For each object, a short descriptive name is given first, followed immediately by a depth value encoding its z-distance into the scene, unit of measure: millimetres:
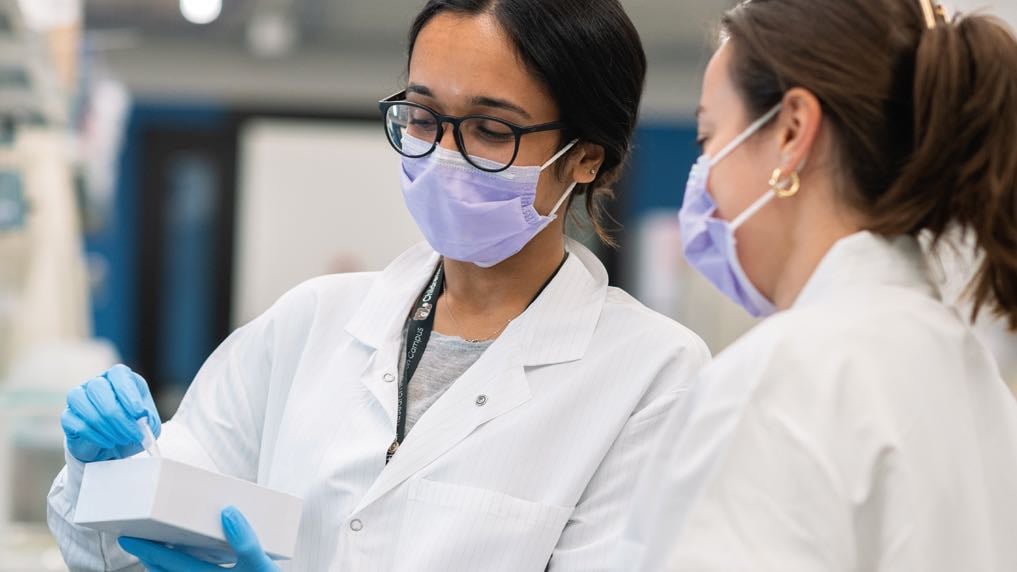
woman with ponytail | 1713
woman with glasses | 2029
